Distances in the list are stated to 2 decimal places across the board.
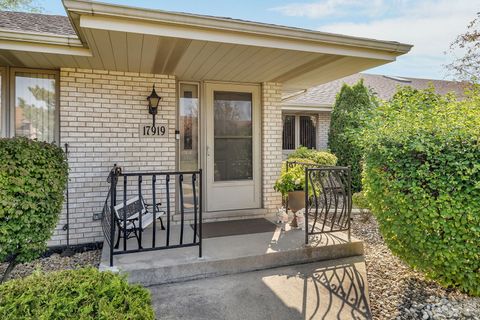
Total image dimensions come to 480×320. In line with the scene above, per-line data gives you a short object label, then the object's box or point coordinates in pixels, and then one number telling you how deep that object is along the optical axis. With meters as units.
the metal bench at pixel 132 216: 3.45
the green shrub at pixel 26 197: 2.76
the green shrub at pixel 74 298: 1.34
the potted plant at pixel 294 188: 4.34
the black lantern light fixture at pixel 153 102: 4.46
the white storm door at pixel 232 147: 5.02
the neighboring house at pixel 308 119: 10.31
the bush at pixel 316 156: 7.56
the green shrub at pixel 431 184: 2.53
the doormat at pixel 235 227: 4.19
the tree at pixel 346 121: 8.48
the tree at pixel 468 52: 9.07
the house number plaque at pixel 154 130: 4.55
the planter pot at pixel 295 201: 4.33
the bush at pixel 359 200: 5.12
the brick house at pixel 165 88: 3.09
